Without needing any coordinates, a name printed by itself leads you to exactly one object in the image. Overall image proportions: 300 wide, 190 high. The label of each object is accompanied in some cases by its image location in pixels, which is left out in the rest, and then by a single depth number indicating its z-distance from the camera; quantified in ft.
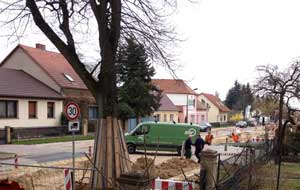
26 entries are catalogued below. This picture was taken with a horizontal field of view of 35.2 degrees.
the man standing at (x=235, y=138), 155.53
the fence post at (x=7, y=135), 123.13
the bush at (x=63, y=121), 158.40
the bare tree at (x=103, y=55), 46.24
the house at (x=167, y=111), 242.13
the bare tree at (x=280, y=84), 94.68
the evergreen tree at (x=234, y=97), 462.19
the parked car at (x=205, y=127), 240.08
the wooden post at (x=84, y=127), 161.89
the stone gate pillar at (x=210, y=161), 32.14
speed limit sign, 50.67
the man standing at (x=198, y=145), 87.66
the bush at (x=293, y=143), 90.34
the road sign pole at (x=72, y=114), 50.31
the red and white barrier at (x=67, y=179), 37.70
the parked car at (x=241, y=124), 312.93
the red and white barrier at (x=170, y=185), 31.63
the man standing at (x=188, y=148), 89.48
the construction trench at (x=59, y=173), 50.47
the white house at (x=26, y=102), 135.64
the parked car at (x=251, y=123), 347.24
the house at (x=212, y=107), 367.04
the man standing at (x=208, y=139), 120.16
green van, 106.83
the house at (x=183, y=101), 282.56
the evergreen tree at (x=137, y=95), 161.17
